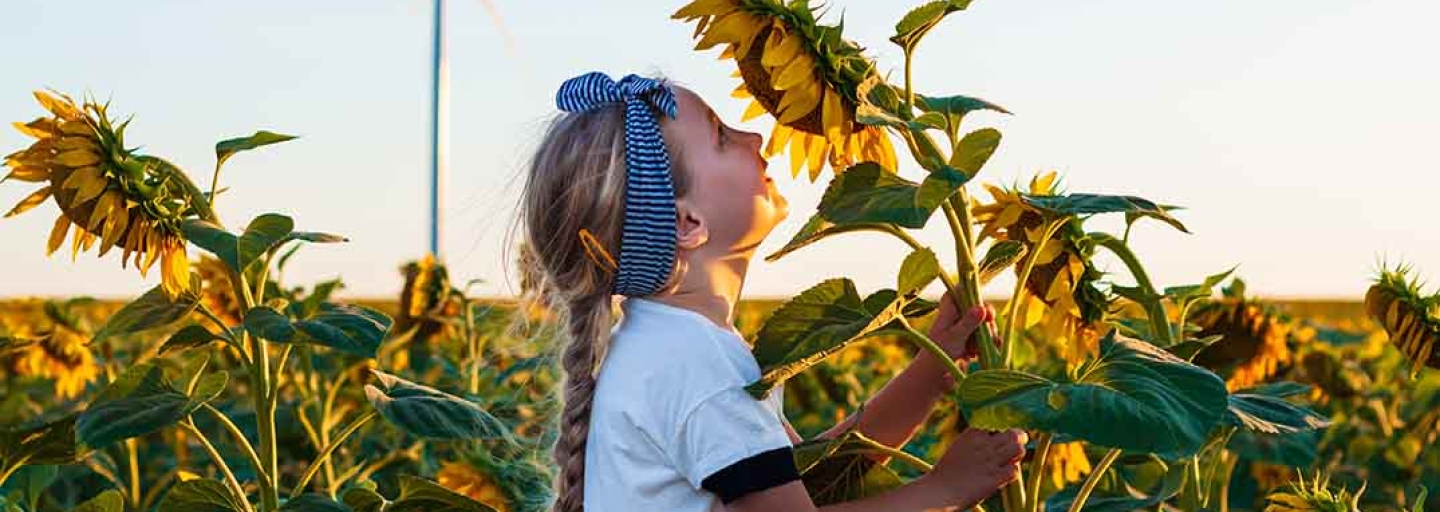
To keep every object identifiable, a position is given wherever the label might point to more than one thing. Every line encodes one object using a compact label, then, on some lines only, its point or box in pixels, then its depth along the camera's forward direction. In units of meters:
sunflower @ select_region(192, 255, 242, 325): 4.06
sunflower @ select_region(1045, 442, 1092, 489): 3.30
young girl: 2.10
